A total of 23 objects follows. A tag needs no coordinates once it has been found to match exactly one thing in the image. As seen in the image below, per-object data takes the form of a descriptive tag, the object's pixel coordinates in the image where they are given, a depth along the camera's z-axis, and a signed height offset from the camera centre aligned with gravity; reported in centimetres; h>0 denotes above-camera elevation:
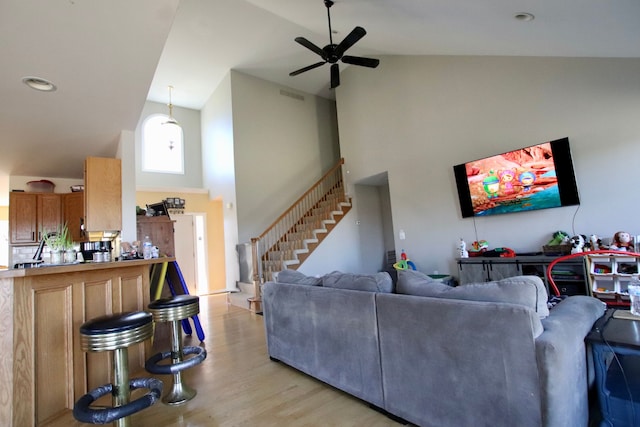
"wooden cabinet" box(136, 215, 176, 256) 440 +34
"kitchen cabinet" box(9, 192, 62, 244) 493 +82
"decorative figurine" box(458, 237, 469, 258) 501 -37
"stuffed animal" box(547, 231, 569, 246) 411 -25
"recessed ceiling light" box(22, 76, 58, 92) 251 +150
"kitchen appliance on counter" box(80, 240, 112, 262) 282 +9
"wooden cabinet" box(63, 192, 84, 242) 525 +83
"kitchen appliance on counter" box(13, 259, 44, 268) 272 +2
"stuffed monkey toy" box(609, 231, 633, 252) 354 -33
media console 393 -67
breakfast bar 194 -48
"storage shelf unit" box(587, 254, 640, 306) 350 -70
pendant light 821 +330
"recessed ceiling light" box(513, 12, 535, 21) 313 +209
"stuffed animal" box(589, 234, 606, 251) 379 -34
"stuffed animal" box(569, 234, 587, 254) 386 -32
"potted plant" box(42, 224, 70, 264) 254 +13
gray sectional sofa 138 -64
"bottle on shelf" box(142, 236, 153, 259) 338 +5
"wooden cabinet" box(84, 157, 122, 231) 359 +76
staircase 607 +25
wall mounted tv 414 +61
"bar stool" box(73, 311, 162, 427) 174 -63
